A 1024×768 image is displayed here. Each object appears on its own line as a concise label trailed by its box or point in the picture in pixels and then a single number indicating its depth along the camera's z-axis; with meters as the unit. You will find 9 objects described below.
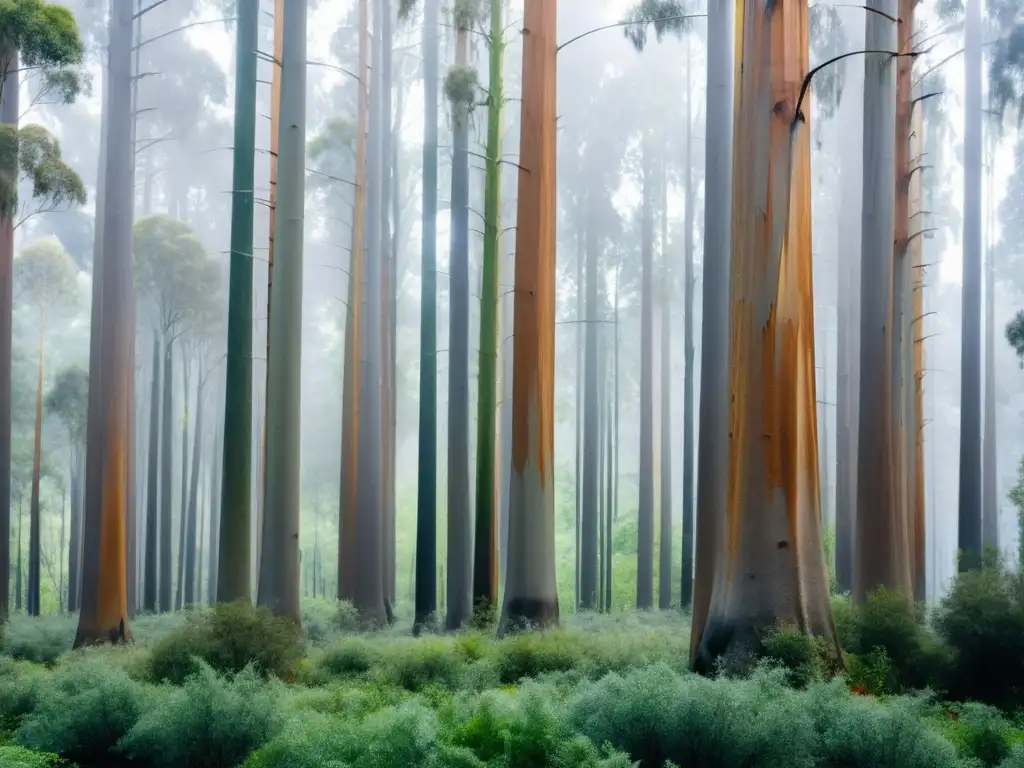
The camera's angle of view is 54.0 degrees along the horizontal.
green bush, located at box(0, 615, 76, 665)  11.55
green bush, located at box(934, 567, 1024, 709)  8.02
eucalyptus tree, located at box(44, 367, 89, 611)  23.73
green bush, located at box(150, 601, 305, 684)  8.45
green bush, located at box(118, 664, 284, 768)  5.89
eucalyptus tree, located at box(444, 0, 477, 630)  13.92
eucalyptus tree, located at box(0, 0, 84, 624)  10.11
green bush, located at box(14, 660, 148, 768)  6.28
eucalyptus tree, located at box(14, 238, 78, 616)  26.70
